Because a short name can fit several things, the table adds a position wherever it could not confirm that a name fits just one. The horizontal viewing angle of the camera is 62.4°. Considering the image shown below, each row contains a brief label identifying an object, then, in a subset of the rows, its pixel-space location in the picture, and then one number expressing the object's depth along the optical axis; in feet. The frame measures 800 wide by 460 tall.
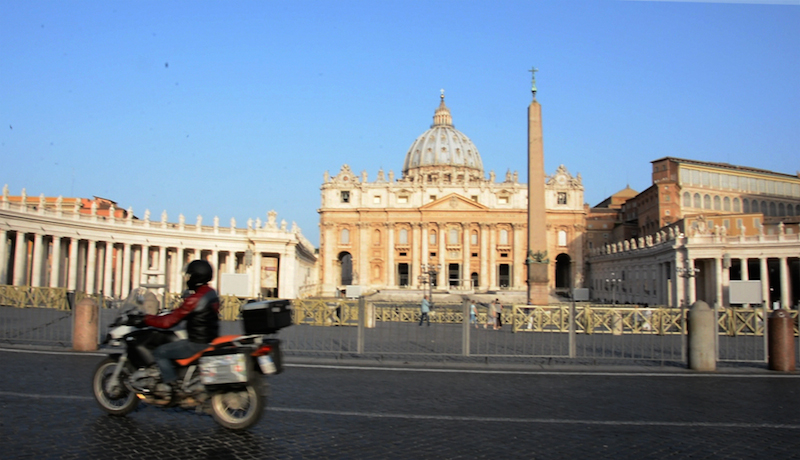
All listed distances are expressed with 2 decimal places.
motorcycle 20.56
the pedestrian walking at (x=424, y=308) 75.43
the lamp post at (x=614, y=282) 205.83
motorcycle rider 21.15
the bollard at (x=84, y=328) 42.80
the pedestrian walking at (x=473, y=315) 83.44
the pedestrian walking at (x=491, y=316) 80.43
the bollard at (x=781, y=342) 38.50
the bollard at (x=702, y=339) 38.29
